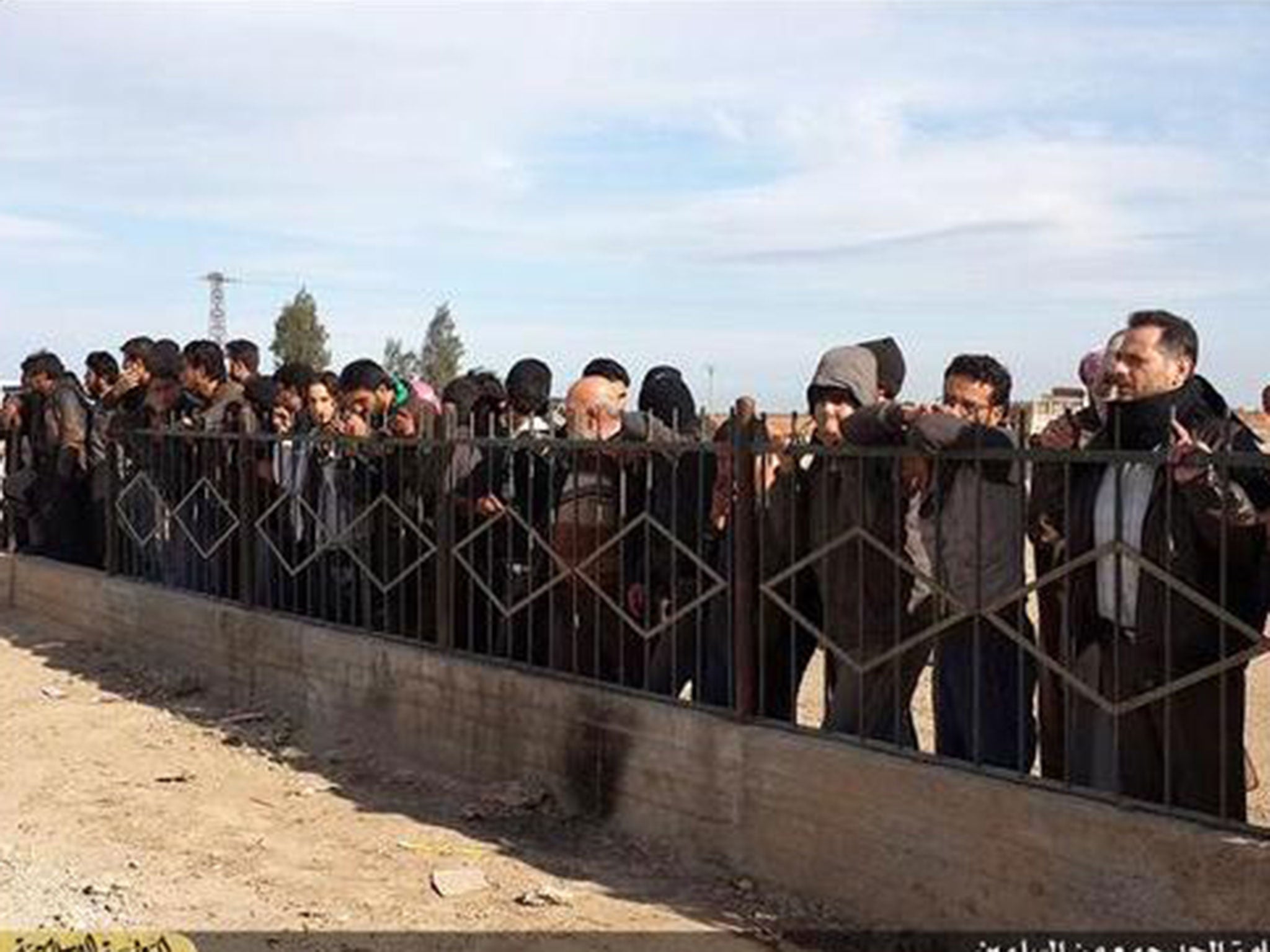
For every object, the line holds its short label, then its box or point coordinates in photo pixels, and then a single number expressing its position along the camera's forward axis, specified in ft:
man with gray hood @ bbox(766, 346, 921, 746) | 15.93
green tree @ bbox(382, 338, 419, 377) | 244.22
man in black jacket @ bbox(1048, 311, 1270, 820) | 12.88
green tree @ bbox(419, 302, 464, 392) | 246.06
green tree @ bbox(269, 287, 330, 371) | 222.89
